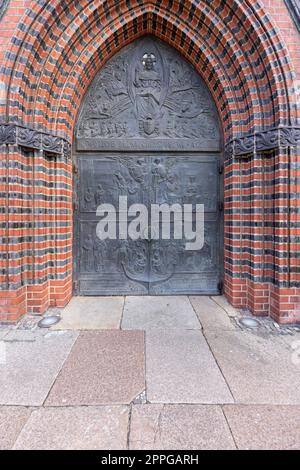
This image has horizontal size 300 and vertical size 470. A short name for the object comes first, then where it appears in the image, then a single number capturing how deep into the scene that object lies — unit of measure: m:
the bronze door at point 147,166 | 3.83
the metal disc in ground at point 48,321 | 3.00
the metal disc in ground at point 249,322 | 3.04
